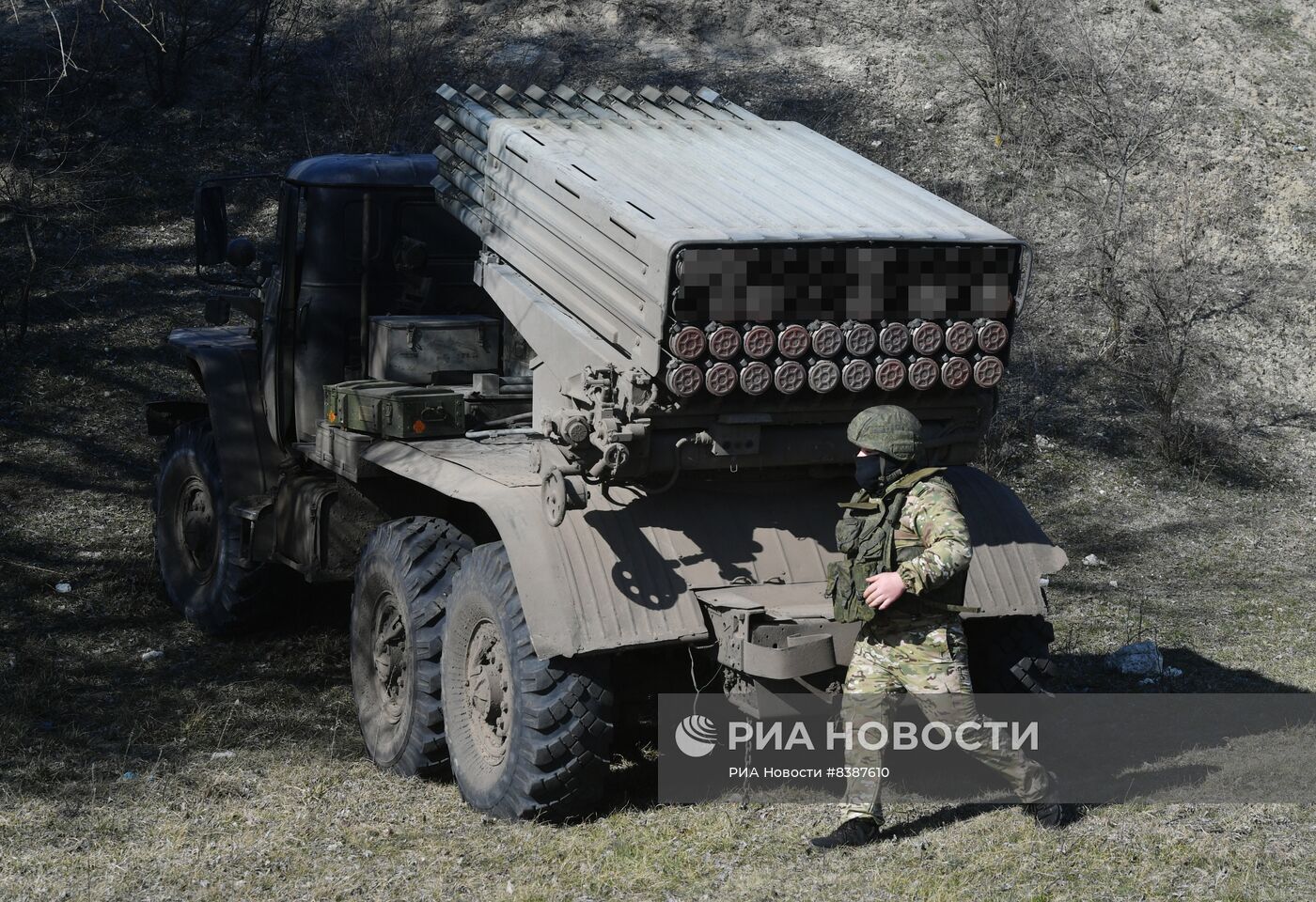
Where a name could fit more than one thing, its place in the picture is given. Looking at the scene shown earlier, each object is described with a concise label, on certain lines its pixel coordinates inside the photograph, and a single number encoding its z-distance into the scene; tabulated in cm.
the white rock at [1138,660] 801
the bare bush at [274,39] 1689
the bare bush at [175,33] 1642
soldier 536
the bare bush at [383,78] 1592
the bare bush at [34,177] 1393
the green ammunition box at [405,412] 674
